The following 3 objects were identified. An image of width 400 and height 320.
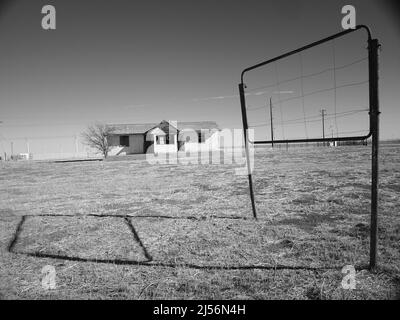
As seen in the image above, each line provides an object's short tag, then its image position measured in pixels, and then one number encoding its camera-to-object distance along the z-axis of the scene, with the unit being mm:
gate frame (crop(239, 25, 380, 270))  3156
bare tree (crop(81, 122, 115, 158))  41562
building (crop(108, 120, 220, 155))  44031
